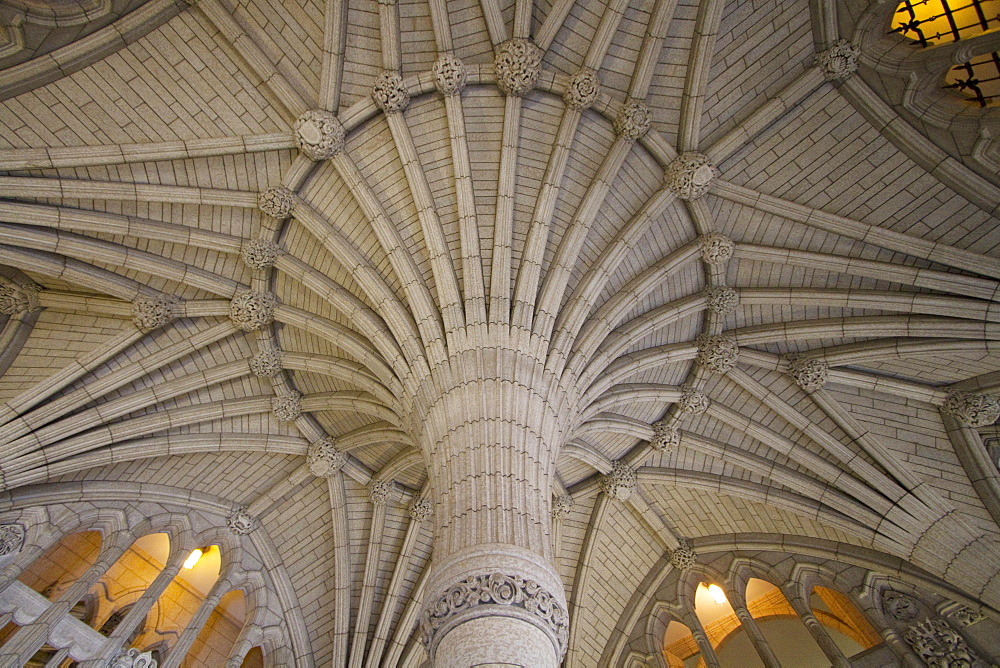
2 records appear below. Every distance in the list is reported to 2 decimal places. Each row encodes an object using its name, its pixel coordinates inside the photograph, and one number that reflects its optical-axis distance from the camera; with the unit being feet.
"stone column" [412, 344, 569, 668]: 20.34
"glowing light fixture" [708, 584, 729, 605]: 48.21
